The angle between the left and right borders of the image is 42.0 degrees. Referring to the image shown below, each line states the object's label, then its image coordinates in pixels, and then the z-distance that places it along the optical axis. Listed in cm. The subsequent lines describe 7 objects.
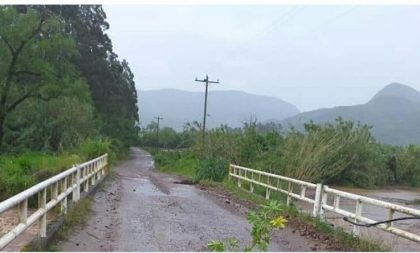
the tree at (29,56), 3534
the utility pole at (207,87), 4846
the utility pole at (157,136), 12146
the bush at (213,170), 2544
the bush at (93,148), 2456
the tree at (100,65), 6044
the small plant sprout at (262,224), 491
